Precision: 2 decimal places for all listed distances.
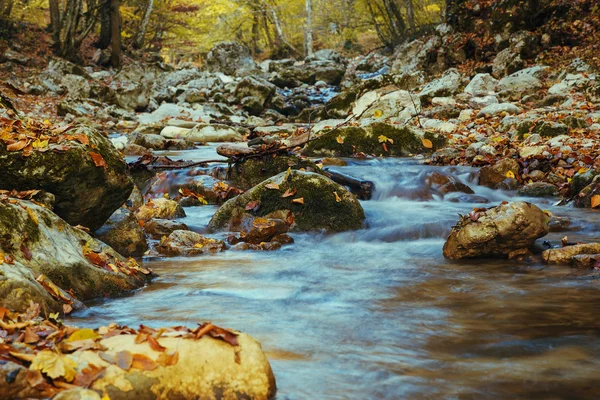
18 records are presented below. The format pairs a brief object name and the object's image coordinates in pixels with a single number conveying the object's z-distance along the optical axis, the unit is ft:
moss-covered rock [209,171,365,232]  21.65
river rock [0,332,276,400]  6.81
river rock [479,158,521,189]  28.66
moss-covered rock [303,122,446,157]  36.06
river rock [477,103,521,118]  41.50
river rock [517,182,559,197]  26.37
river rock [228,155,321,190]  26.86
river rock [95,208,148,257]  17.76
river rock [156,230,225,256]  18.56
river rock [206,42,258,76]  99.04
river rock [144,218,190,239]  19.93
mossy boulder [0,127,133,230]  14.78
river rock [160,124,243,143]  48.21
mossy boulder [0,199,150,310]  11.08
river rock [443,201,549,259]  16.39
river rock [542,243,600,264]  15.99
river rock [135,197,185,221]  22.41
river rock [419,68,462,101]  50.90
